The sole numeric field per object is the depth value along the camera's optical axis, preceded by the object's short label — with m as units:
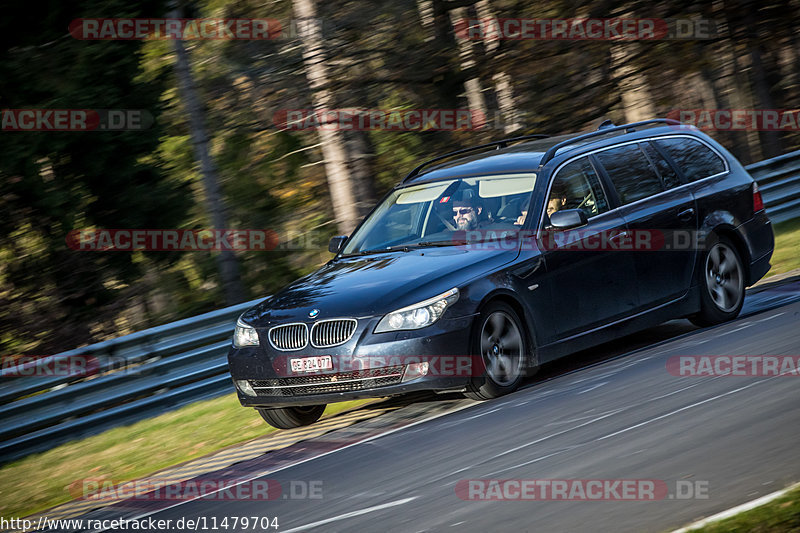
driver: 17.23
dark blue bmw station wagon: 15.10
